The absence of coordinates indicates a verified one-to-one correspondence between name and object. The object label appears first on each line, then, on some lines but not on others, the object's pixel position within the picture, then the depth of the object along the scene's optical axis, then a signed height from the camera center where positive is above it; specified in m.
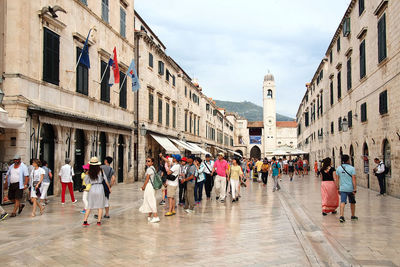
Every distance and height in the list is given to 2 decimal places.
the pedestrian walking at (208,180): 15.04 -1.10
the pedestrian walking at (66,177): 13.09 -0.84
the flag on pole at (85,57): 15.84 +4.10
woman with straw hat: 9.02 -0.89
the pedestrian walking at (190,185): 11.31 -0.97
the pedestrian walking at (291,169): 28.05 -1.19
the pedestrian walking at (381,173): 15.80 -0.86
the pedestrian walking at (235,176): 14.27 -0.87
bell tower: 92.75 +9.11
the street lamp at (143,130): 23.12 +1.42
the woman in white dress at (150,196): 9.53 -1.10
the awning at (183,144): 30.43 +0.73
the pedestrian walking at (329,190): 10.42 -1.03
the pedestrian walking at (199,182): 13.42 -1.05
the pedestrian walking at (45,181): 11.49 -0.87
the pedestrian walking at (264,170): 22.13 -1.05
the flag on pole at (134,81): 20.24 +3.93
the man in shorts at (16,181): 10.12 -0.76
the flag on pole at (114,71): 18.38 +4.06
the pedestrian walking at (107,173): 10.12 -0.56
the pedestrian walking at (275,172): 18.80 -0.95
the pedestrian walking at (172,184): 10.63 -0.89
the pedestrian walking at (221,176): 14.05 -0.87
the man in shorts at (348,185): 9.65 -0.82
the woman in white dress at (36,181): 10.24 -0.78
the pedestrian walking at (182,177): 11.95 -0.76
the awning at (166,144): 26.44 +0.67
